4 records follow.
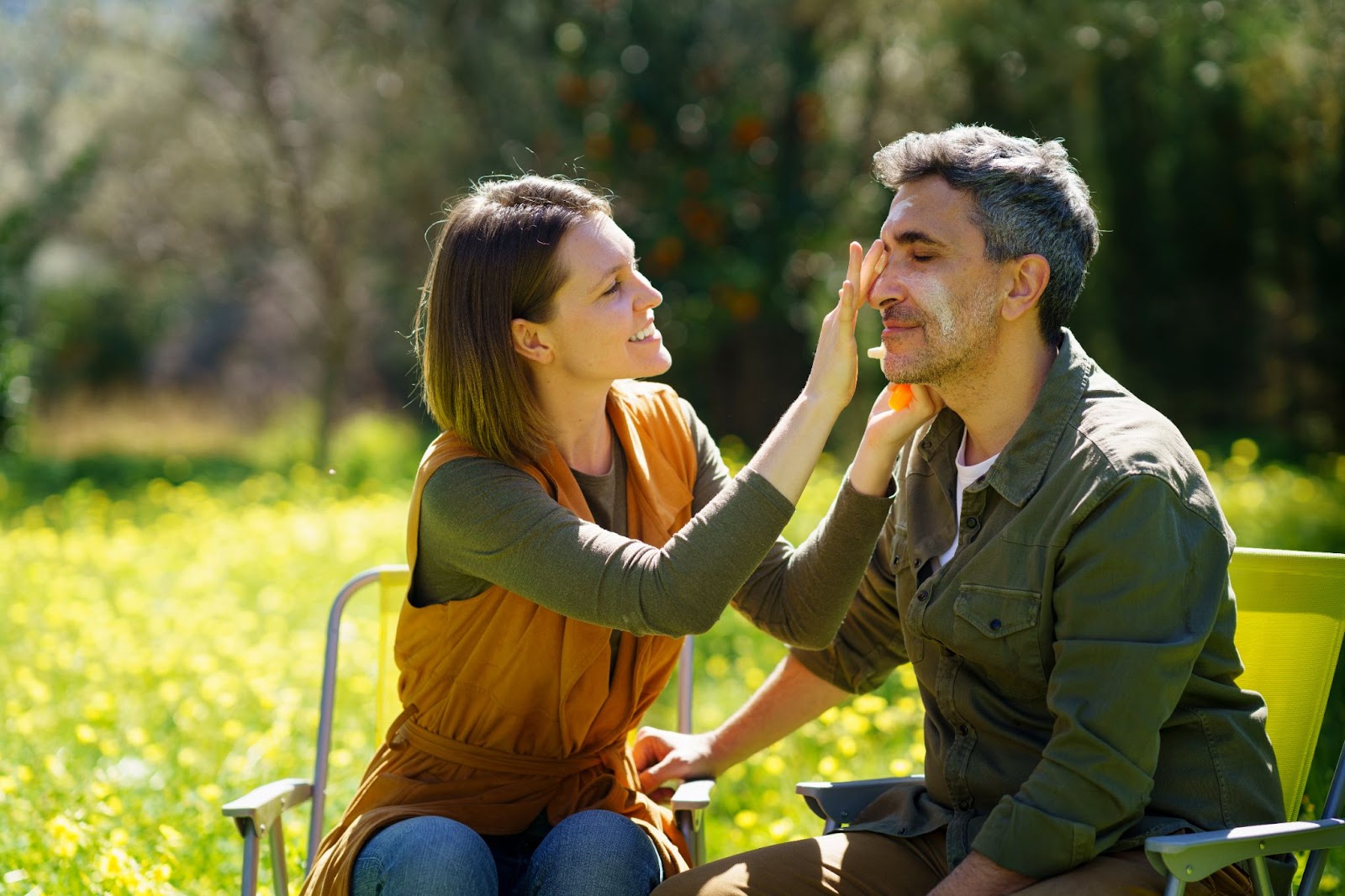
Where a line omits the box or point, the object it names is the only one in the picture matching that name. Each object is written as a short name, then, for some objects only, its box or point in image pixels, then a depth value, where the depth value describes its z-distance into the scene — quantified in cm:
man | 218
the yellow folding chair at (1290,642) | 267
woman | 249
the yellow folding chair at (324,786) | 263
